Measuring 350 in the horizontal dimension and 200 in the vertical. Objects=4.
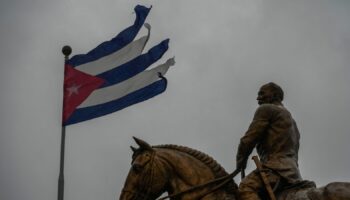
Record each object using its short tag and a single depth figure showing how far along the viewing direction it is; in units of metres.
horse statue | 15.60
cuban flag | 22.26
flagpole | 19.91
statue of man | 15.73
